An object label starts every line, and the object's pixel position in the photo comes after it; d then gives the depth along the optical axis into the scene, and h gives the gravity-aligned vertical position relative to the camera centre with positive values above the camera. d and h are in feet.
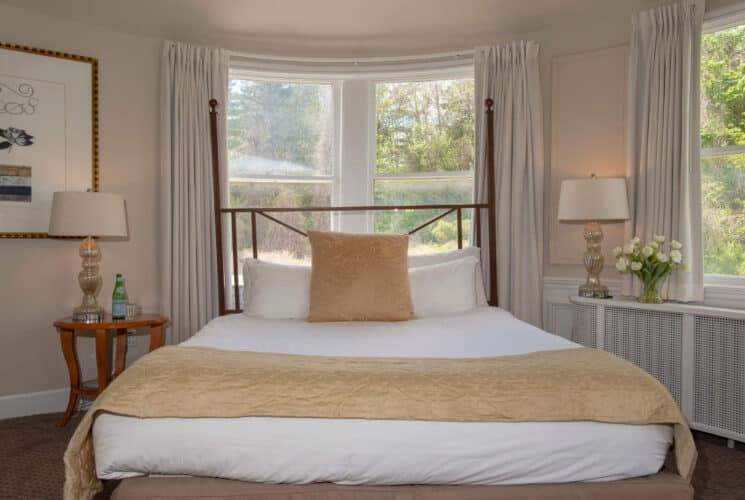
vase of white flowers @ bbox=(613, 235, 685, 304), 9.39 -0.25
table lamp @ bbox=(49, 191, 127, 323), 9.61 +0.37
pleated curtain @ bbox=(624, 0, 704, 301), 9.64 +2.01
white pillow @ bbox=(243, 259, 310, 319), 9.67 -0.80
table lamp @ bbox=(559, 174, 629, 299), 9.96 +0.71
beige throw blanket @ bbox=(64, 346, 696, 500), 5.20 -1.41
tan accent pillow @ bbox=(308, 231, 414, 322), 9.09 -0.55
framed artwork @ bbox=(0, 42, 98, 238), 10.29 +2.16
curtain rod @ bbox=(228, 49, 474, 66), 12.21 +4.20
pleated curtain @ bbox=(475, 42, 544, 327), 11.52 +1.45
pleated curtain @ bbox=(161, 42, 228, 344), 11.50 +1.33
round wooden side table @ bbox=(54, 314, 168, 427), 9.55 -1.70
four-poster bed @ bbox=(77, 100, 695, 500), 5.10 -2.02
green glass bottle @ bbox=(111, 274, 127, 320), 10.06 -1.06
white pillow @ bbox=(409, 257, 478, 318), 9.89 -0.74
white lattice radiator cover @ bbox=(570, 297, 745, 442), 8.44 -1.67
